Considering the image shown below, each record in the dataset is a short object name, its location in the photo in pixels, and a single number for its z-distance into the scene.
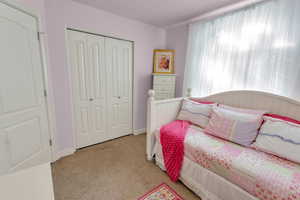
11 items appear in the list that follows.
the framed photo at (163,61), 2.95
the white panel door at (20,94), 1.34
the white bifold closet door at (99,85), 2.22
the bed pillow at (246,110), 1.64
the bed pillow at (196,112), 2.01
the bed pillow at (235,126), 1.55
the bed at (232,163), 1.10
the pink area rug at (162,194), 1.49
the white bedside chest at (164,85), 2.81
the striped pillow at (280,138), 1.26
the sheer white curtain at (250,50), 1.60
